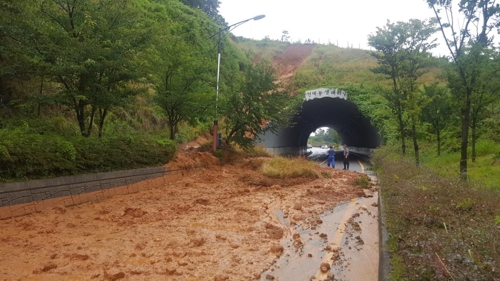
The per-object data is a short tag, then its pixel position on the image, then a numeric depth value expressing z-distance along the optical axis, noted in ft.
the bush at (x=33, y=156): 22.29
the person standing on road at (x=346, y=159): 66.89
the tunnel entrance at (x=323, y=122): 98.63
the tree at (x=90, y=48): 28.35
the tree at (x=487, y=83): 27.90
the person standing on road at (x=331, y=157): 67.46
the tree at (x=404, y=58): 54.75
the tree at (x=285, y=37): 229.25
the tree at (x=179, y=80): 44.78
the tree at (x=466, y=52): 28.81
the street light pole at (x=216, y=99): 47.75
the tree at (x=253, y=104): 55.47
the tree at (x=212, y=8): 140.24
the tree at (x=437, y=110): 55.90
